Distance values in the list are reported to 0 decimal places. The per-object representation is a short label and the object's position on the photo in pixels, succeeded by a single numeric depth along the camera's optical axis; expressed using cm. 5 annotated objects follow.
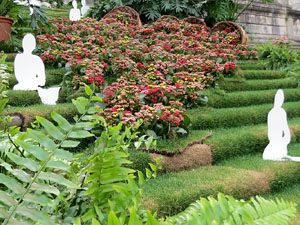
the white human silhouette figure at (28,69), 521
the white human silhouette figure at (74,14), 872
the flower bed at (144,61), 468
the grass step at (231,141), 440
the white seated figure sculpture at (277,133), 430
